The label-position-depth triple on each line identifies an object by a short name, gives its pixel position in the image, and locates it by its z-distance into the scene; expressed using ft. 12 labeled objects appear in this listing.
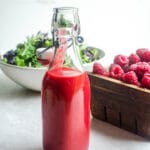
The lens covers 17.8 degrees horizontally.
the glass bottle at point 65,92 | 1.88
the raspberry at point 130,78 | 2.12
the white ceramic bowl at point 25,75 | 2.59
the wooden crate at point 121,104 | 2.10
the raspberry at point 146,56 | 2.31
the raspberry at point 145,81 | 2.08
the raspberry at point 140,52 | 2.36
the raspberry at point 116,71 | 2.20
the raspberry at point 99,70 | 2.25
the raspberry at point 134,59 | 2.29
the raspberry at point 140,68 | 2.16
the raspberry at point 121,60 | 2.32
